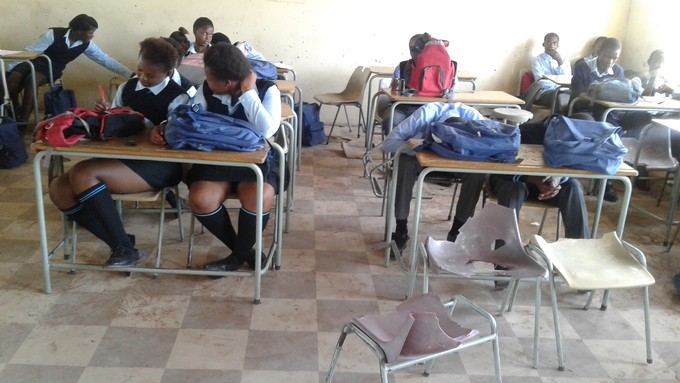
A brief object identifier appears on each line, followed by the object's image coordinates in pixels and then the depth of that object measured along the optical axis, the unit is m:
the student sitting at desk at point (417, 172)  2.83
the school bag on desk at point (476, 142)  2.47
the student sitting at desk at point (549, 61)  6.15
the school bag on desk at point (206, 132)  2.43
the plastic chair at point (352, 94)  5.57
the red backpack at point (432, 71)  4.25
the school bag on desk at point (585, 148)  2.48
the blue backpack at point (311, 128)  5.54
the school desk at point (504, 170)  2.46
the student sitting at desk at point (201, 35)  5.36
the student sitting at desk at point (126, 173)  2.62
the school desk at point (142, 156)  2.38
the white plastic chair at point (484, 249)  2.30
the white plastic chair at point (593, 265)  2.17
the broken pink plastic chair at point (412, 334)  1.64
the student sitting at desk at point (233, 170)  2.59
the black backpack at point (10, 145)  4.30
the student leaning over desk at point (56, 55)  5.22
